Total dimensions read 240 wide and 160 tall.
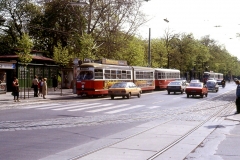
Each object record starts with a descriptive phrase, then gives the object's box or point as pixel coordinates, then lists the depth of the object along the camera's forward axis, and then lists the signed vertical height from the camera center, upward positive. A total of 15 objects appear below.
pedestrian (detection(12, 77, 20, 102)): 27.02 -0.26
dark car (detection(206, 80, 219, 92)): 50.14 -0.29
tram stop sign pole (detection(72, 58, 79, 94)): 35.94 +0.76
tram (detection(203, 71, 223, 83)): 78.72 +1.81
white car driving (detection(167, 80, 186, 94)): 42.19 -0.40
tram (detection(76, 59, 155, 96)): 33.47 +0.81
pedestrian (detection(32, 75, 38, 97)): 32.62 -0.15
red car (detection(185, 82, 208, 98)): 35.72 -0.64
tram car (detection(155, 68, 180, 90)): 52.82 +0.96
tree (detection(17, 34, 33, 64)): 34.33 +3.29
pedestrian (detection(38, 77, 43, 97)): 33.76 -0.35
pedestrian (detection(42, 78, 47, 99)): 31.00 -0.31
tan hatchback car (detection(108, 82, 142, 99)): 31.87 -0.53
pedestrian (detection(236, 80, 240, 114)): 20.61 -0.78
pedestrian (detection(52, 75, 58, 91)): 43.98 +0.39
